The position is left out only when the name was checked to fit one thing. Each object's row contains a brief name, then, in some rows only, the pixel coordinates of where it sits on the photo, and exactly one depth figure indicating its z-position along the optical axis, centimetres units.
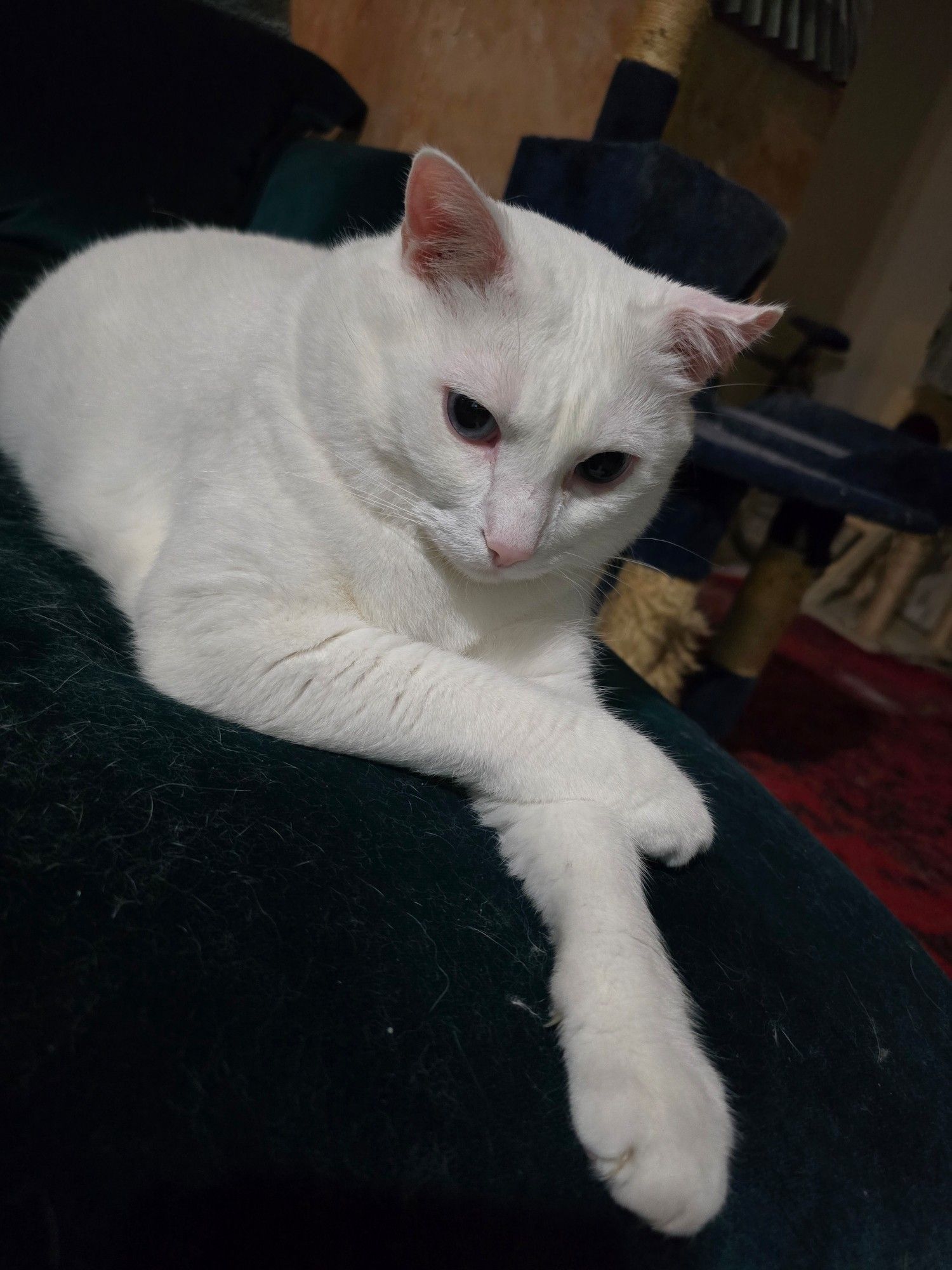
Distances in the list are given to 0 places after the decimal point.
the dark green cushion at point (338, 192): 61
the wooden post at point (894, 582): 104
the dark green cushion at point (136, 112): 62
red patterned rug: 74
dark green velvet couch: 21
